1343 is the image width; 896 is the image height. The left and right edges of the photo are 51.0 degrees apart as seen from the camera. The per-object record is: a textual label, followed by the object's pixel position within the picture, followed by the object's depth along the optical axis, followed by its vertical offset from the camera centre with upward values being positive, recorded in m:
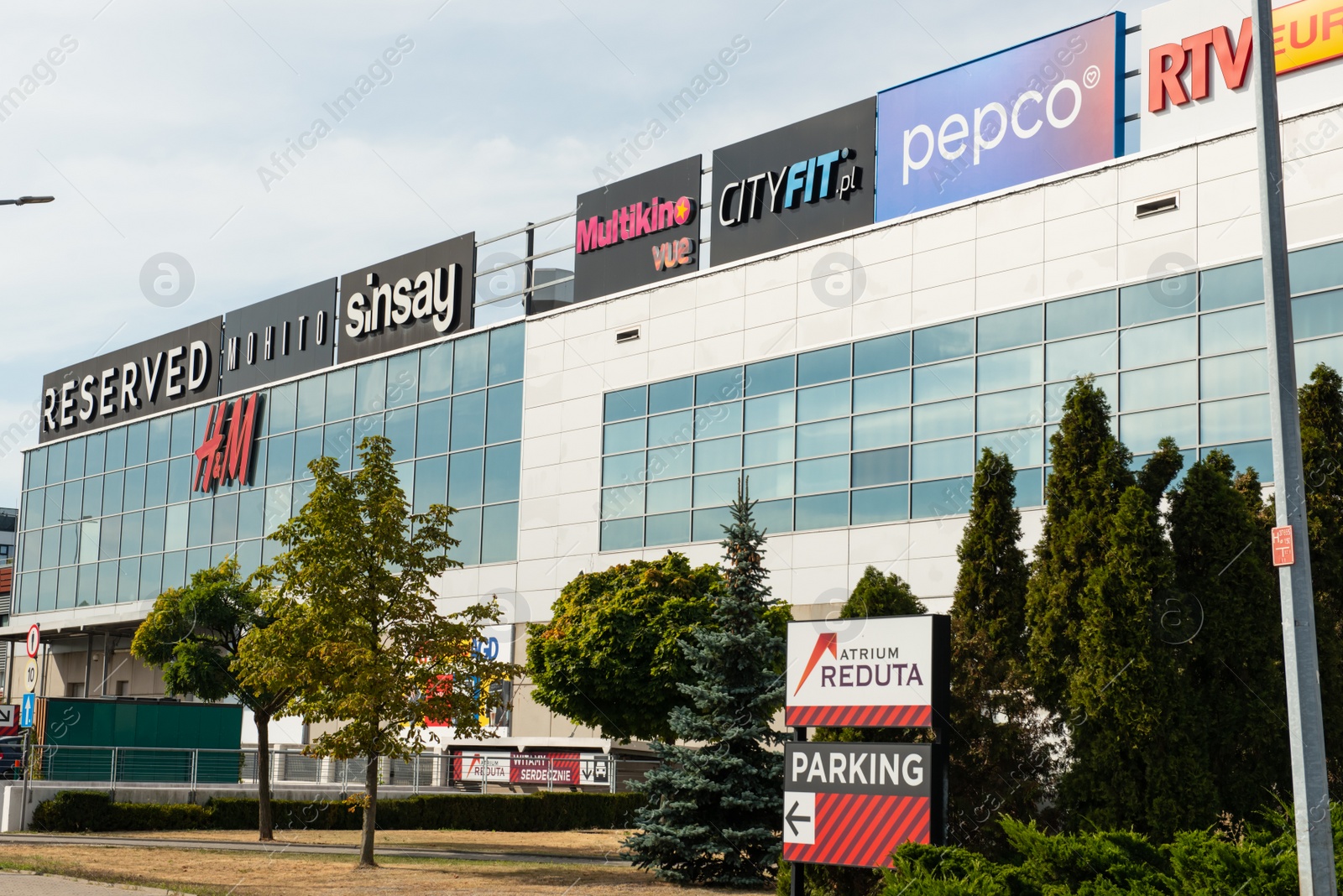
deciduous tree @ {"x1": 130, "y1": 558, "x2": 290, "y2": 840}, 31.03 +1.38
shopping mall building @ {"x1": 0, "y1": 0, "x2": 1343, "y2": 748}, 28.52 +9.26
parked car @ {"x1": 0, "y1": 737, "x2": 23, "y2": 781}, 33.22 -1.62
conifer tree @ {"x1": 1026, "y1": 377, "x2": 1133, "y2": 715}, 15.68 +1.90
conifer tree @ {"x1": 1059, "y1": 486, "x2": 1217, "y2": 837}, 14.62 -0.03
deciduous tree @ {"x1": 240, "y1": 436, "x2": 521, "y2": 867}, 21.55 +0.86
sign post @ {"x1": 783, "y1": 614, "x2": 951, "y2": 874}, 14.36 -0.51
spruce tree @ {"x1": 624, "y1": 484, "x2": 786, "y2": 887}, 19.33 -0.99
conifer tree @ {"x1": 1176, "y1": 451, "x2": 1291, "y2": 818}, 15.05 +0.67
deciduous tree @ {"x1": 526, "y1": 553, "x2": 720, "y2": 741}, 29.67 +1.02
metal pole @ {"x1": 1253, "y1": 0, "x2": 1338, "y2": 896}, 10.22 +1.41
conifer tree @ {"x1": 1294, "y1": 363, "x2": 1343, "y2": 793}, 15.28 +2.27
